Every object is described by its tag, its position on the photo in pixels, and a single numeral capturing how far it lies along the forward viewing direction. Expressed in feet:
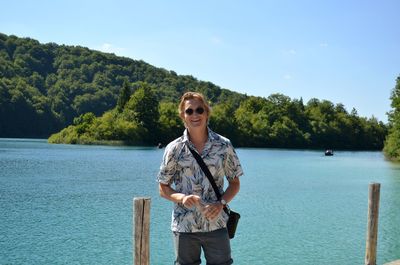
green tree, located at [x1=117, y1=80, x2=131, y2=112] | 343.05
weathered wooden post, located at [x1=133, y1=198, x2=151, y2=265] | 17.54
